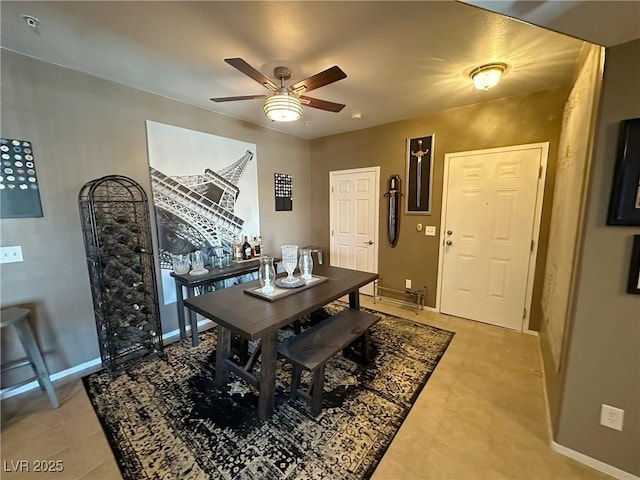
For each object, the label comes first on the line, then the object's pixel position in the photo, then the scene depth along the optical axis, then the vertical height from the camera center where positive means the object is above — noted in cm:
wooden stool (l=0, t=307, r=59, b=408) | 175 -93
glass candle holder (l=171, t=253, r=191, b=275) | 269 -56
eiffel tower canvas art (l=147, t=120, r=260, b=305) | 267 +25
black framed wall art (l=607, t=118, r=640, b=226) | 119 +14
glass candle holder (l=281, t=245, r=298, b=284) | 207 -41
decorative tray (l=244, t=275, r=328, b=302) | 191 -64
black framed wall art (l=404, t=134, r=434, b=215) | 329 +45
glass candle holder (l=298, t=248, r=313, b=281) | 224 -47
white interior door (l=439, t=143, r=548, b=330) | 274 -27
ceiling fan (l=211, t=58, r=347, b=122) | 163 +86
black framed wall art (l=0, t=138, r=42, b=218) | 185 +23
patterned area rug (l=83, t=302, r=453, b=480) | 143 -141
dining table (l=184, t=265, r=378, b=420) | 157 -67
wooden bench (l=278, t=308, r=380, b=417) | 175 -100
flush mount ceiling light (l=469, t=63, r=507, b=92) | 205 +108
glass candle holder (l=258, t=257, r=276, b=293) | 202 -49
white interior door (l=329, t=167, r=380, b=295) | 386 -14
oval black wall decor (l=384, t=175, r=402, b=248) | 359 +1
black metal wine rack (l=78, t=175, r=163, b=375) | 215 -52
